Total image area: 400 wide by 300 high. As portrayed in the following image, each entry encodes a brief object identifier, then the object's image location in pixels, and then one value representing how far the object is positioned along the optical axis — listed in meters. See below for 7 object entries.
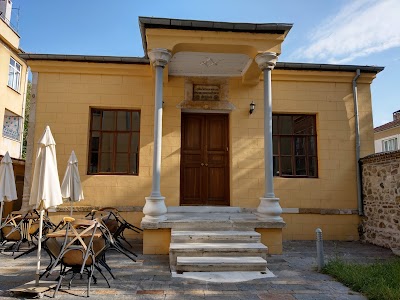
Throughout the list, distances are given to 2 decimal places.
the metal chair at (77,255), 3.71
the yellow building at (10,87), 14.44
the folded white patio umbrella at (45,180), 3.85
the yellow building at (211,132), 7.23
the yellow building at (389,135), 19.34
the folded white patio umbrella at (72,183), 6.23
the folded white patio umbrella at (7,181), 6.09
